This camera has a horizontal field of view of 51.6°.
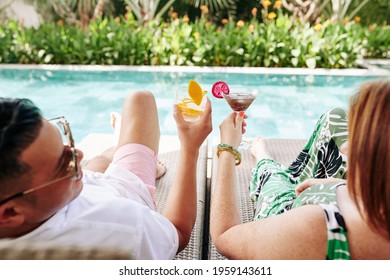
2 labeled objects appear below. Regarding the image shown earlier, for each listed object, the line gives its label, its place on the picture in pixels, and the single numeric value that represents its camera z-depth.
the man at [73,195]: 0.87
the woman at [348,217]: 0.86
